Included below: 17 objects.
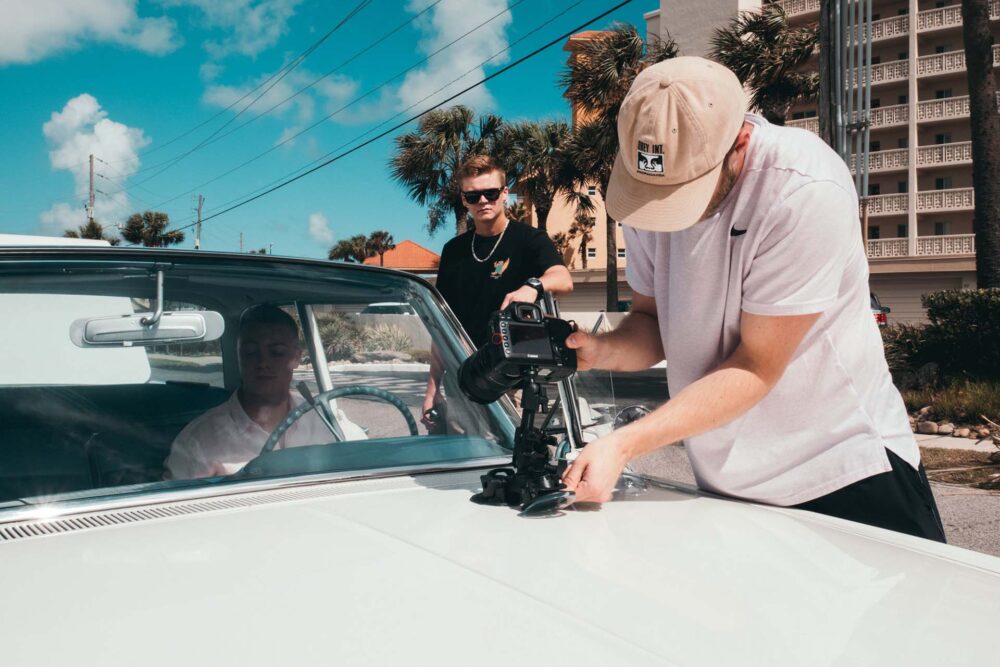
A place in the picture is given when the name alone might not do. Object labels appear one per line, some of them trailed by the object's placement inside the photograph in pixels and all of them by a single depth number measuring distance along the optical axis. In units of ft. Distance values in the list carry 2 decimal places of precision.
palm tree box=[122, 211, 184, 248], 170.30
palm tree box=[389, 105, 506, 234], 83.25
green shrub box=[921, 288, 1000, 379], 32.60
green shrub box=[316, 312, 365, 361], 7.11
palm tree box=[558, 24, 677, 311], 59.21
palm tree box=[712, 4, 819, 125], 55.36
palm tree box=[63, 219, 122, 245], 161.58
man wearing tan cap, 5.04
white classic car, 3.26
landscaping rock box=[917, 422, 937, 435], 28.43
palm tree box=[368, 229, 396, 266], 225.95
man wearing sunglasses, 13.19
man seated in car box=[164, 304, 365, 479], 6.11
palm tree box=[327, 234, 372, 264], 227.81
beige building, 120.88
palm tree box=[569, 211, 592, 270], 149.69
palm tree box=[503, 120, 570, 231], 84.33
